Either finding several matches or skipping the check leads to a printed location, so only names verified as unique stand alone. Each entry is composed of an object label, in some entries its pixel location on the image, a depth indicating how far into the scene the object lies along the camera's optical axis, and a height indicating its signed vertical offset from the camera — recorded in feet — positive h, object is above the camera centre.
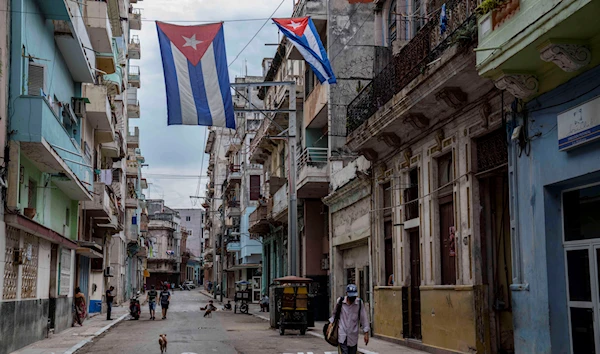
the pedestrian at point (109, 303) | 102.58 -2.90
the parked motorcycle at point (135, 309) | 110.83 -4.05
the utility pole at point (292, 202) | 86.07 +8.97
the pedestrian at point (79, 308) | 89.81 -3.15
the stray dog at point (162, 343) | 53.11 -4.35
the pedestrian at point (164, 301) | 111.34 -2.92
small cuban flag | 69.82 +22.39
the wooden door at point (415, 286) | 60.13 -0.52
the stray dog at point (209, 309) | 108.83 -4.07
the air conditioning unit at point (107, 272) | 135.54 +1.75
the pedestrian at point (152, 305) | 111.75 -3.50
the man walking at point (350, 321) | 36.86 -2.03
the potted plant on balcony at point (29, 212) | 59.47 +5.54
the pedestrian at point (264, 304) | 131.34 -4.08
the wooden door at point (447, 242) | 53.01 +2.72
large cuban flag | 62.54 +17.48
